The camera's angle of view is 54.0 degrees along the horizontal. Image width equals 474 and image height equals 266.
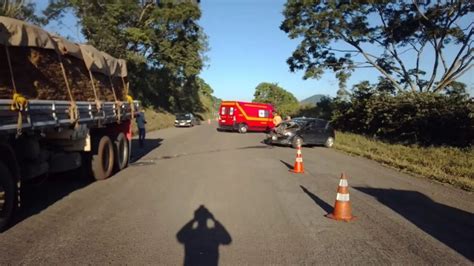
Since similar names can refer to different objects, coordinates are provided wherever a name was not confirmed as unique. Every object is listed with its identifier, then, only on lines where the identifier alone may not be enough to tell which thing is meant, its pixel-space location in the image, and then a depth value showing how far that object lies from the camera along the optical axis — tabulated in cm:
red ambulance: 3538
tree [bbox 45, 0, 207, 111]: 3819
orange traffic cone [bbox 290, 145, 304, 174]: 1317
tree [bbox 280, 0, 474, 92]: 2841
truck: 640
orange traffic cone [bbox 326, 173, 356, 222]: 739
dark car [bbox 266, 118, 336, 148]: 2309
